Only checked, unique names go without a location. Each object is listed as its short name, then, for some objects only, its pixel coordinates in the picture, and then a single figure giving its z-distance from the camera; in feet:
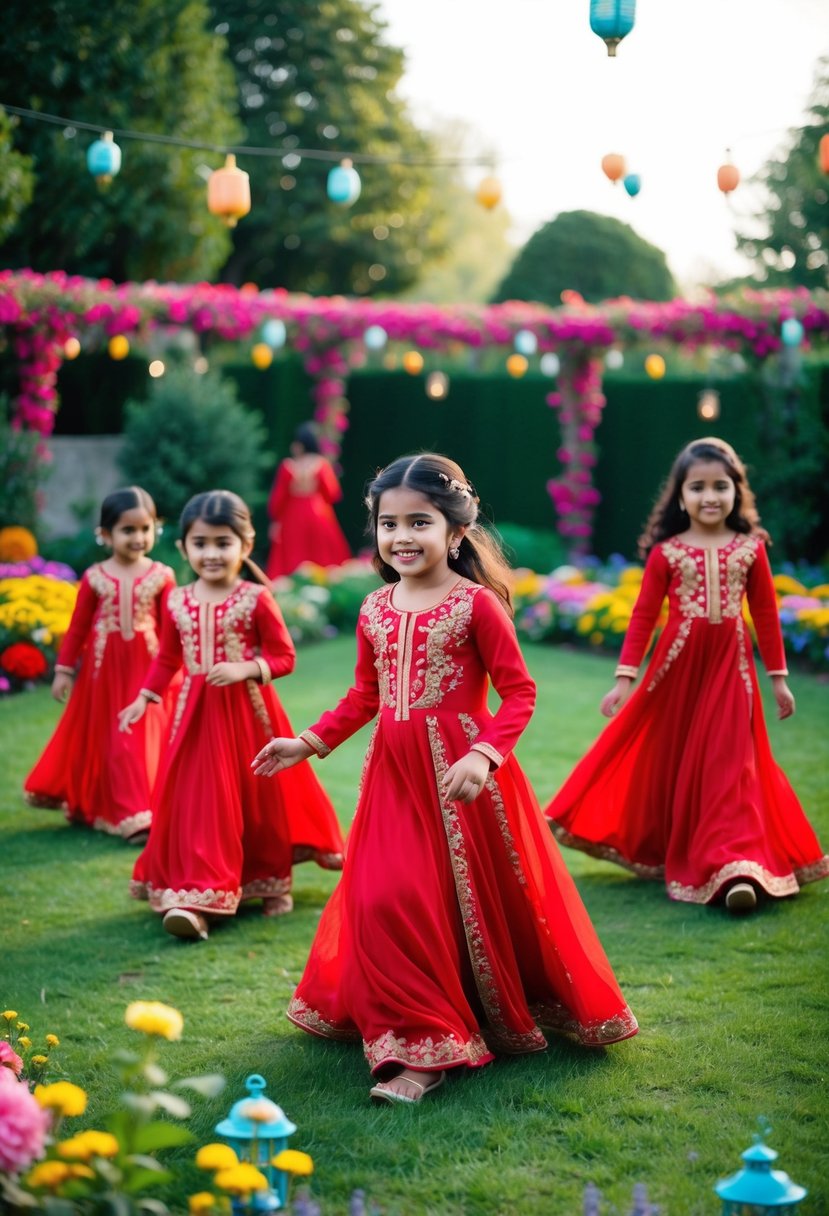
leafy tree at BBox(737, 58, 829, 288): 73.41
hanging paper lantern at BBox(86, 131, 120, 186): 25.73
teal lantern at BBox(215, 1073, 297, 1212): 8.46
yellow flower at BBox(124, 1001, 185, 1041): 7.35
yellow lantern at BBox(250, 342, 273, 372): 45.37
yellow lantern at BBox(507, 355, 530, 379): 47.70
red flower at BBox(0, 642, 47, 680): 30.60
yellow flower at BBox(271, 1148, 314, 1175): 7.89
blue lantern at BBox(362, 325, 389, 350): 47.44
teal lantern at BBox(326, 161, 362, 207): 27.09
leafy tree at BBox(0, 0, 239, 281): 54.54
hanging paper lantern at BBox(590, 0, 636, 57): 17.15
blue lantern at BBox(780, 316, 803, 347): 41.93
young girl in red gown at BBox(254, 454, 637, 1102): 11.66
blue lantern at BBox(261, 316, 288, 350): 45.80
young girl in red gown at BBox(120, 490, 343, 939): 16.69
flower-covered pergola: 39.68
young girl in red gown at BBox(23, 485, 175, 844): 20.89
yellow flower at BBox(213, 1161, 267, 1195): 7.29
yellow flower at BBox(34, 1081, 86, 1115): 7.74
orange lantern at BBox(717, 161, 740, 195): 24.58
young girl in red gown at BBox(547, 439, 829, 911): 16.92
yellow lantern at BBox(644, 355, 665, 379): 44.91
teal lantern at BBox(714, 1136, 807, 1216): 7.83
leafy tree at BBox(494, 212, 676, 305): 70.95
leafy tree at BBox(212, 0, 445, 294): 81.10
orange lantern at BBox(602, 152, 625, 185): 24.85
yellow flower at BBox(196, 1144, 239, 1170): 7.39
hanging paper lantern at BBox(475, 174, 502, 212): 29.10
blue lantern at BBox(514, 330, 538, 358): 45.98
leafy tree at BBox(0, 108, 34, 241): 35.78
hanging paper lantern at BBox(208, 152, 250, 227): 25.40
